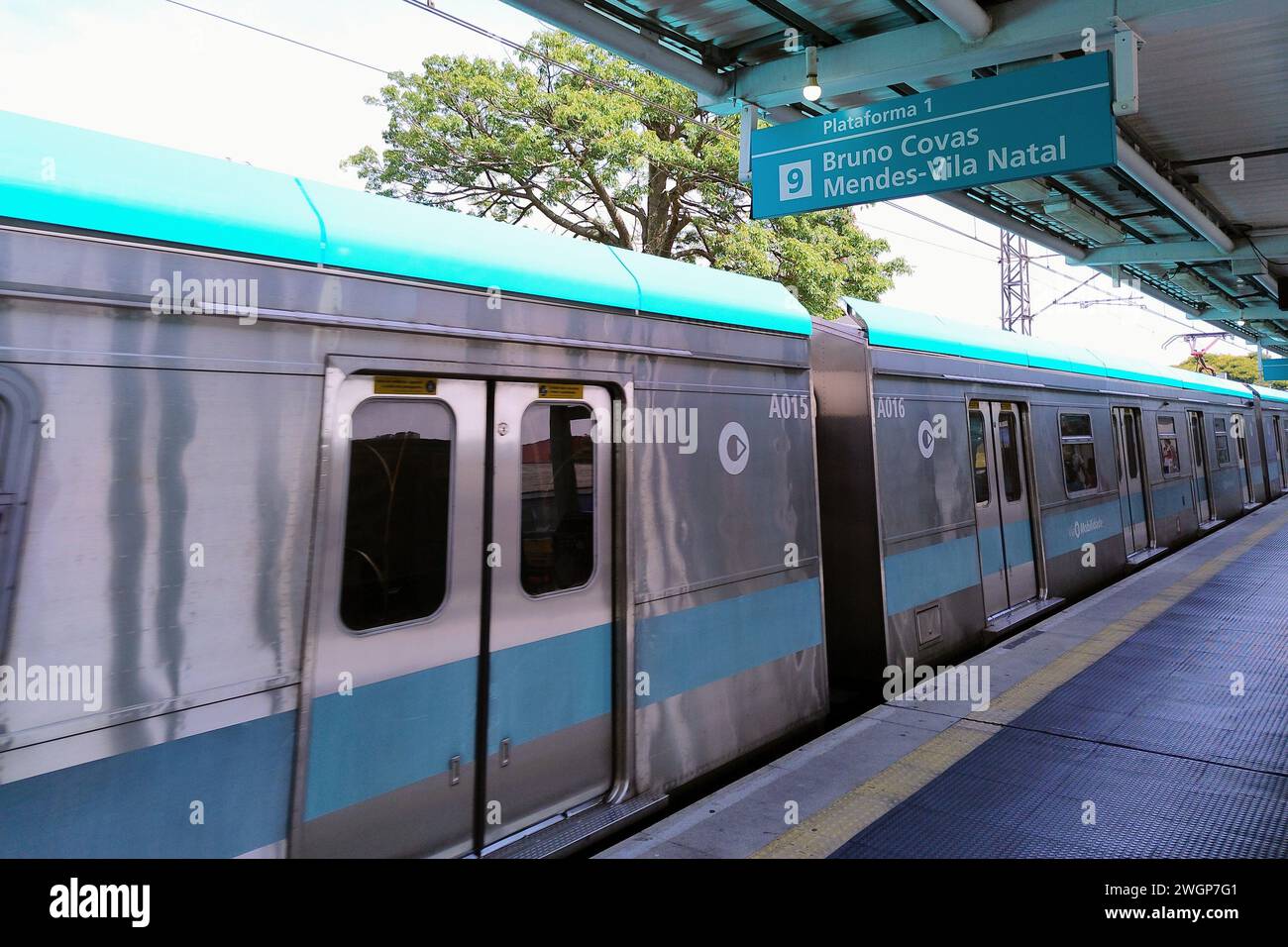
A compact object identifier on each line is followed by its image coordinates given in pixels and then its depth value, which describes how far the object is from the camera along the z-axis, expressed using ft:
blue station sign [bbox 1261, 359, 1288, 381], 89.97
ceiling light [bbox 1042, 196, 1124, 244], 31.37
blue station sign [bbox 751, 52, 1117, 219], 15.25
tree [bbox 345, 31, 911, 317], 48.24
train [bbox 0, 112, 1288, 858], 7.45
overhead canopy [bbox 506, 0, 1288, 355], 17.71
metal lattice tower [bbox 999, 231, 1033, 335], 84.07
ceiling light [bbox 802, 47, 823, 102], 18.69
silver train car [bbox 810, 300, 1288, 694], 19.45
